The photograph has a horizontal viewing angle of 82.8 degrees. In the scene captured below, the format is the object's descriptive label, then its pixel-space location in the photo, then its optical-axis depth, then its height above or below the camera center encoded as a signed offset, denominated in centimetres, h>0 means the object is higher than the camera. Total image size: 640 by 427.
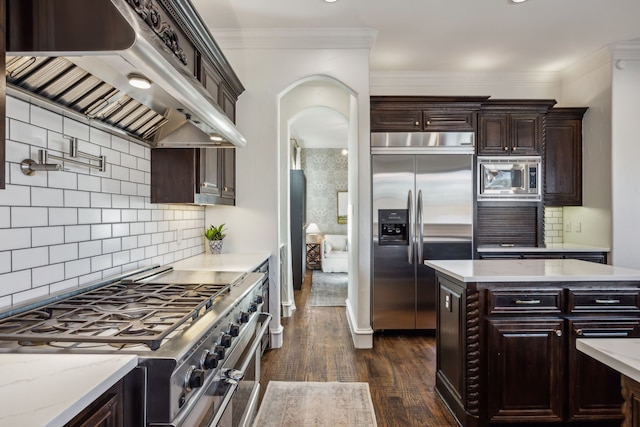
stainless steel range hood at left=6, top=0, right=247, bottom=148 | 92 +47
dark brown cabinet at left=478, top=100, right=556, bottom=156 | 398 +96
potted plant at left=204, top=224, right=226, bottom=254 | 319 -21
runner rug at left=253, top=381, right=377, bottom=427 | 221 -126
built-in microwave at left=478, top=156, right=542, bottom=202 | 397 +41
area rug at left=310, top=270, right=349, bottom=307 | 517 -121
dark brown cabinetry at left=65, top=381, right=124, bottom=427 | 73 -42
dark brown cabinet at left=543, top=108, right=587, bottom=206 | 415 +65
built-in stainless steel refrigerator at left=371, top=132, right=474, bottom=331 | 379 -4
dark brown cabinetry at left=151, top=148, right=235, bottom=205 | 233 +26
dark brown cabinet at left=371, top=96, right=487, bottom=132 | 384 +109
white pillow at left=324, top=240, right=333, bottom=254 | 736 -65
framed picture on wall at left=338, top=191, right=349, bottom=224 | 845 +19
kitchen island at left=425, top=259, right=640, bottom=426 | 203 -72
